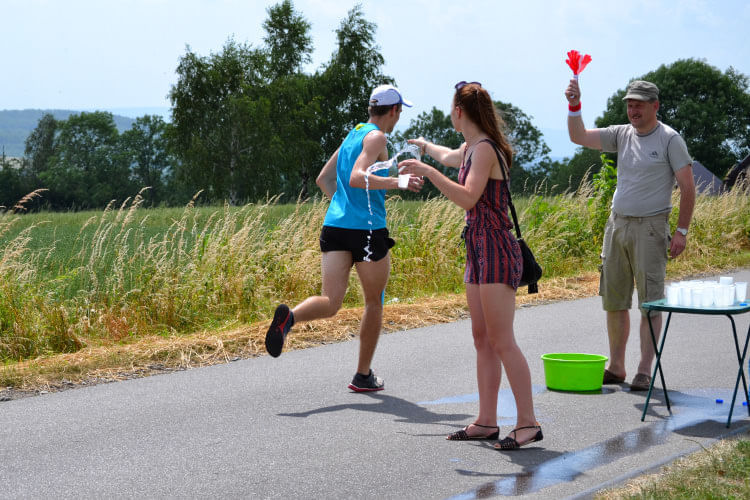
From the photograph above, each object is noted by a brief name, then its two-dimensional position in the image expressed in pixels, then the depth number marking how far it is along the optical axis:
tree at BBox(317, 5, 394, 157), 61.03
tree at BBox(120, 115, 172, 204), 102.11
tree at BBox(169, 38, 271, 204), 57.72
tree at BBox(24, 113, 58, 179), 97.12
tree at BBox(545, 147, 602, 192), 80.00
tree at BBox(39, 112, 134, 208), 84.81
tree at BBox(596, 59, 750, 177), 69.69
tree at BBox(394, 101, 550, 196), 90.94
